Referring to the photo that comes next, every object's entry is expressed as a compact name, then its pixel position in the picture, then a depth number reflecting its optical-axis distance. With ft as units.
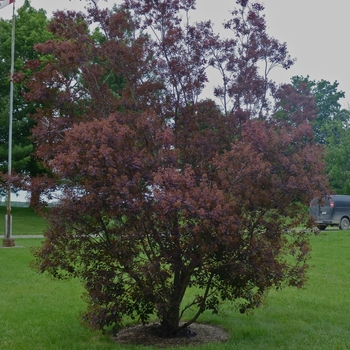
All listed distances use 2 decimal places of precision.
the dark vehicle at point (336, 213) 93.81
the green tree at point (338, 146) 127.65
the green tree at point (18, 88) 103.35
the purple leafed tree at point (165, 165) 20.81
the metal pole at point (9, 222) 62.95
